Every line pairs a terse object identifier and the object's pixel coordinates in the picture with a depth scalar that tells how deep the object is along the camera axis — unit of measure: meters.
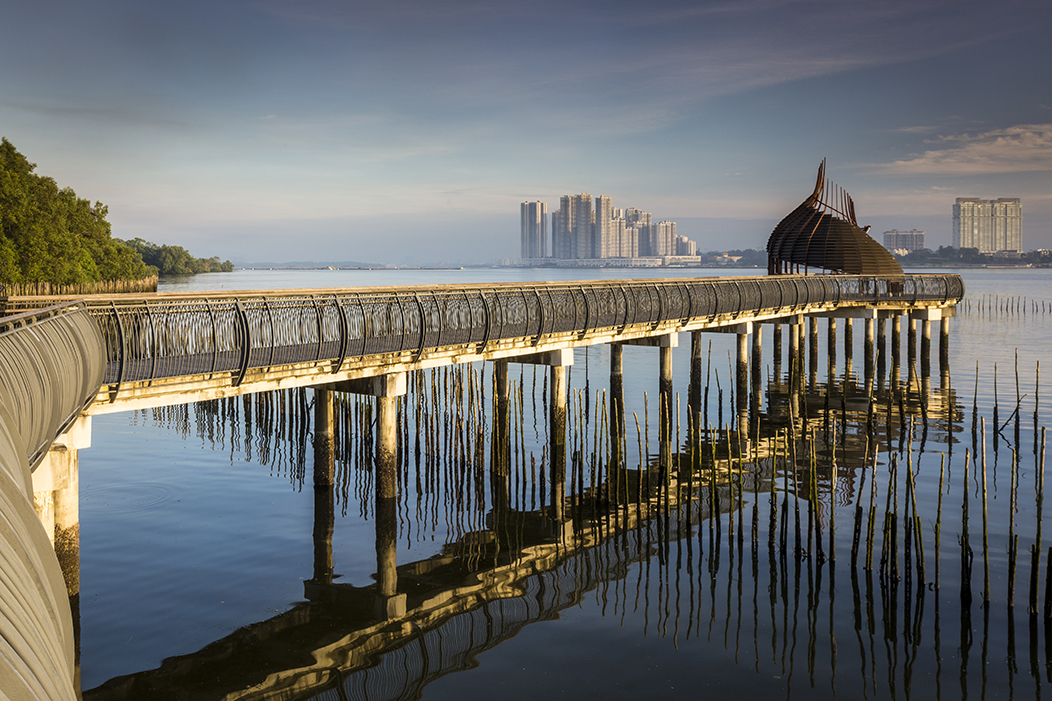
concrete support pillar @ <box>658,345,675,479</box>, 29.64
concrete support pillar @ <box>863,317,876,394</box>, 43.07
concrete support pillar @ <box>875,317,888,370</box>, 41.95
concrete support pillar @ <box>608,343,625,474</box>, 30.30
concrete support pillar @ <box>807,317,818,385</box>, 43.74
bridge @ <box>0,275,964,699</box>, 3.99
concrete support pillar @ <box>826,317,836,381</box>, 47.47
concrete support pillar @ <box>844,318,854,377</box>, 46.73
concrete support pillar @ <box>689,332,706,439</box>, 33.30
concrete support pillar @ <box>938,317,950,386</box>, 44.90
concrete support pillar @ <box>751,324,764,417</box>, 36.91
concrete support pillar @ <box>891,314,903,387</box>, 40.06
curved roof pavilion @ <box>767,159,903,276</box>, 48.44
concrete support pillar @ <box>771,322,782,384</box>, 45.56
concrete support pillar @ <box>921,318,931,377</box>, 43.62
